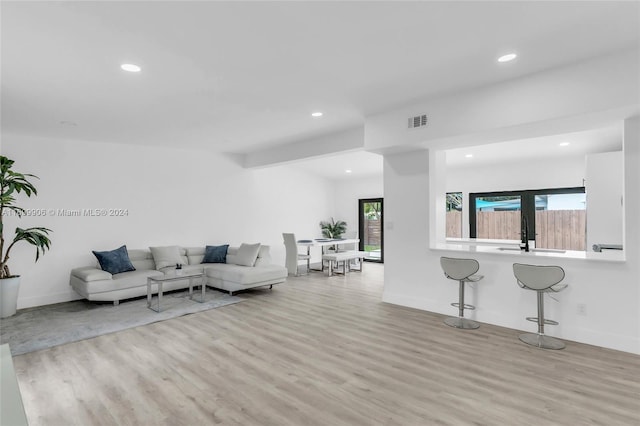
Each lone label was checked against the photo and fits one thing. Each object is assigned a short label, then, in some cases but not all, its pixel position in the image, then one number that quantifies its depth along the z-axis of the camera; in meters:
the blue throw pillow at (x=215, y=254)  7.11
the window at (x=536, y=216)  6.61
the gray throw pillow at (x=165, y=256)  6.40
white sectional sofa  5.36
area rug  3.96
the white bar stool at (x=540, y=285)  3.58
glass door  10.34
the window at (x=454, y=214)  8.17
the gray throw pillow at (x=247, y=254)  6.70
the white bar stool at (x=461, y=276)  4.23
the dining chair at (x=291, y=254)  8.10
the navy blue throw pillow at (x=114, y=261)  5.74
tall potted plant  4.71
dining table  8.29
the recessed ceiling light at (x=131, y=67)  3.26
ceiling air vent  4.44
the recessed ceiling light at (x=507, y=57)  3.17
